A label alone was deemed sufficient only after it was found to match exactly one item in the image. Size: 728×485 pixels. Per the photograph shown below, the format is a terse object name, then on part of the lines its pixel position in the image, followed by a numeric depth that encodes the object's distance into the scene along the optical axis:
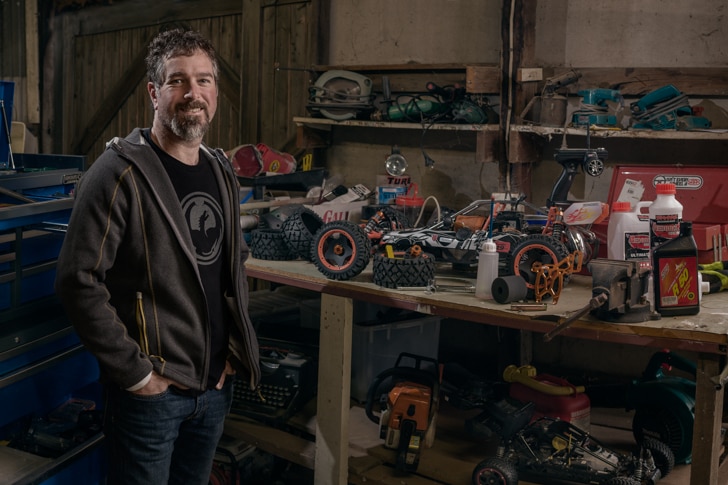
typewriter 3.38
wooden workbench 2.18
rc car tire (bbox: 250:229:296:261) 3.15
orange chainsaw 2.94
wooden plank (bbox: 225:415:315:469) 3.11
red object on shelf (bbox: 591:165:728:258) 3.00
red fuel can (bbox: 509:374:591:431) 2.93
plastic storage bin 3.46
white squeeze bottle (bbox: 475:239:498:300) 2.59
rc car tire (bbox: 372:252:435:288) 2.70
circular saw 3.93
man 1.99
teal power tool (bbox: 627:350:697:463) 2.78
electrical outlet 3.46
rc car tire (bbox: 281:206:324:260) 3.10
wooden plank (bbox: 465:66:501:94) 3.52
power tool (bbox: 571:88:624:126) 3.21
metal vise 2.23
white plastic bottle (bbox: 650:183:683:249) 2.43
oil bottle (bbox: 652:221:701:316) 2.29
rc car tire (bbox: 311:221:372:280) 2.80
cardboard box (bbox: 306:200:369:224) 3.58
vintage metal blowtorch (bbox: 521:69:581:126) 3.43
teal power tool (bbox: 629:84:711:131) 3.08
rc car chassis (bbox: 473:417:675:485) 2.62
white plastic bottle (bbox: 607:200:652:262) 2.62
